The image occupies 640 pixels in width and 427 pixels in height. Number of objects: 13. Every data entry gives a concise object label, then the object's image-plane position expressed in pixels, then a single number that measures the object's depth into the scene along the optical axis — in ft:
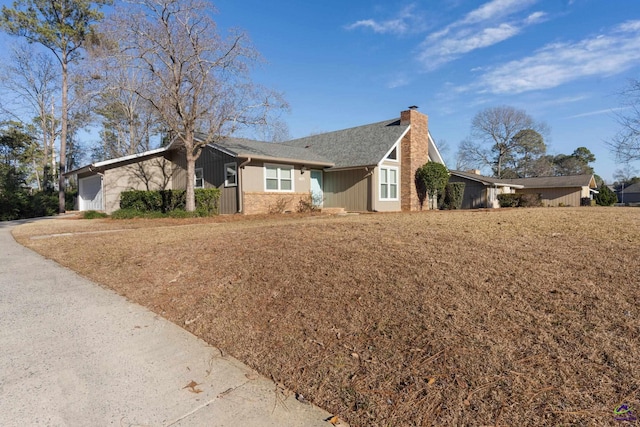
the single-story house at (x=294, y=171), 53.42
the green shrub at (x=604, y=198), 101.50
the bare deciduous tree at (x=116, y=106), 46.65
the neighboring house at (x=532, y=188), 91.30
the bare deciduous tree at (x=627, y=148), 61.41
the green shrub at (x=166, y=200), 52.37
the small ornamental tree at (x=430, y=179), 64.34
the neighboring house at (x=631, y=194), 188.14
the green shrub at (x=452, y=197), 73.05
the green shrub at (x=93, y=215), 54.40
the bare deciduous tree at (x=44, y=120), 91.30
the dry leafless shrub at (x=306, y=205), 57.52
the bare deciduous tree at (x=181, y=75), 45.47
